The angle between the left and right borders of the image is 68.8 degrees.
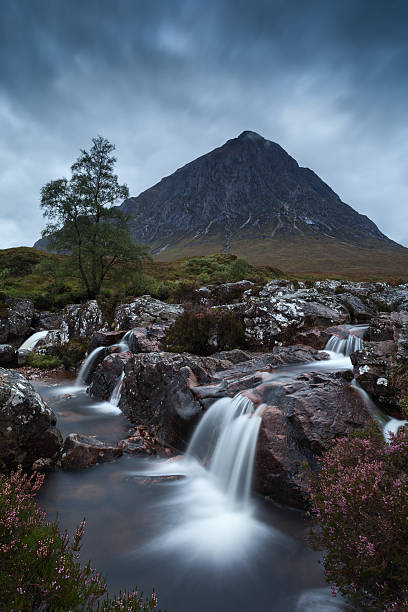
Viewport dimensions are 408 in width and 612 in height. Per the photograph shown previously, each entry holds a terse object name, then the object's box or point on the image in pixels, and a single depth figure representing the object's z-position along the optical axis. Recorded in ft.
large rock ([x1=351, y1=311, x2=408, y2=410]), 23.13
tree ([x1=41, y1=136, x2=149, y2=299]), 86.48
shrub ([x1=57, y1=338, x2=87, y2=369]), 63.67
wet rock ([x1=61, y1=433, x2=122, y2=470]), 25.69
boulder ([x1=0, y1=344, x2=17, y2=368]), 63.82
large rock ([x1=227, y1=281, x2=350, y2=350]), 48.93
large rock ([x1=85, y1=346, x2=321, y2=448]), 29.07
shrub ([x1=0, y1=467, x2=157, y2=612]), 9.37
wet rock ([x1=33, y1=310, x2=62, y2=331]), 87.92
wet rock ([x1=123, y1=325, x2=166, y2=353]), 47.15
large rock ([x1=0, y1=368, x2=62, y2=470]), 22.79
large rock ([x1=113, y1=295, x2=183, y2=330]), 63.39
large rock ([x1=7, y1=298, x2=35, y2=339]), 80.07
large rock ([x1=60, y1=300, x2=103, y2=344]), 73.10
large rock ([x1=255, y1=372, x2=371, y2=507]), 20.57
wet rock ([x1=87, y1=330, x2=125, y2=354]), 57.88
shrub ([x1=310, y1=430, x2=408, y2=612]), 10.37
